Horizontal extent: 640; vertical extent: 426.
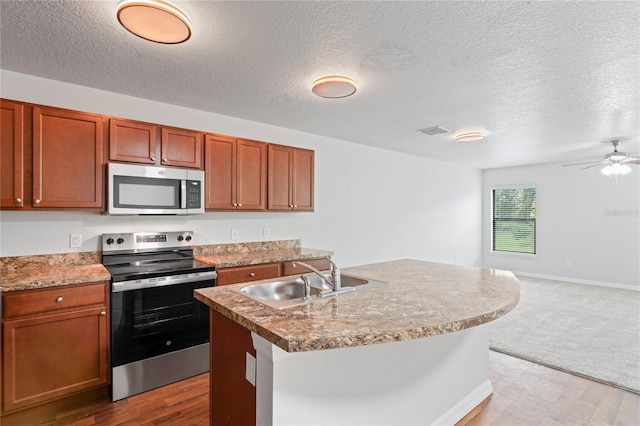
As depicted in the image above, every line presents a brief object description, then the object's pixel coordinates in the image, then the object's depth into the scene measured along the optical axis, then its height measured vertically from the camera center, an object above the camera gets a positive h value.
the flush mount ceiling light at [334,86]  2.45 +0.98
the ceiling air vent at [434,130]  3.95 +1.05
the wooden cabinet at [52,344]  2.05 -0.90
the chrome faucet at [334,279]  1.84 -0.38
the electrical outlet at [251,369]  1.41 -0.70
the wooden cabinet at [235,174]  3.21 +0.41
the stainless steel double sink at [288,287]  1.87 -0.45
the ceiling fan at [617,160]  4.52 +0.77
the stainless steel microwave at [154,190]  2.65 +0.20
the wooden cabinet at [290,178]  3.66 +0.41
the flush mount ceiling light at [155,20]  1.57 +0.99
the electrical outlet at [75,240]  2.68 -0.24
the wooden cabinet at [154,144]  2.69 +0.61
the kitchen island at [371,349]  1.22 -0.64
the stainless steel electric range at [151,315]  2.41 -0.83
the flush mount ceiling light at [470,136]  4.10 +1.00
